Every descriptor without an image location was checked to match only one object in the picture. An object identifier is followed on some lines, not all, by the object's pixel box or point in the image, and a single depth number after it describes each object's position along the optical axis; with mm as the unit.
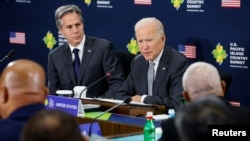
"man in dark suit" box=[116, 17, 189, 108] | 9557
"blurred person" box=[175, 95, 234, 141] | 3475
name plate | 8141
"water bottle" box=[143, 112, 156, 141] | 7042
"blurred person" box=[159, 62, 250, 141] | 5728
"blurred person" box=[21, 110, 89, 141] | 3559
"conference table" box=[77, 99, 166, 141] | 7608
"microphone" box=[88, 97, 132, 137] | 7612
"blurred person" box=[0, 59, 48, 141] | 5139
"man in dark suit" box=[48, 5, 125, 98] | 10450
